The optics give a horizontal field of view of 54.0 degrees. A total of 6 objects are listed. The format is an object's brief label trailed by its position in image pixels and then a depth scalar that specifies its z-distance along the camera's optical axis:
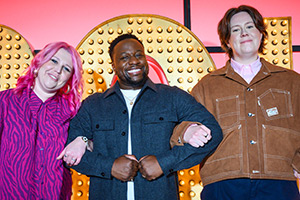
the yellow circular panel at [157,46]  2.76
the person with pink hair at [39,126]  2.09
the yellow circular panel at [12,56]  2.82
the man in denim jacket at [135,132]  1.95
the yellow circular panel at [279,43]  2.85
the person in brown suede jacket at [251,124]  2.12
